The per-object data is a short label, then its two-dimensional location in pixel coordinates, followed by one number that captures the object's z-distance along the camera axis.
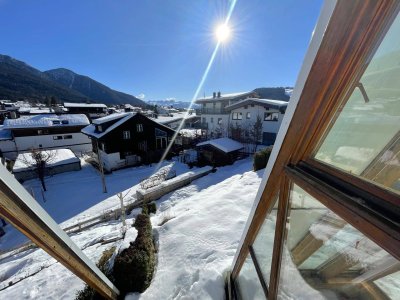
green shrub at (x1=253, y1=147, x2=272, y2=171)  11.17
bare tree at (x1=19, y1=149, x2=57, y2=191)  15.15
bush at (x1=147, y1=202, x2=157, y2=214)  9.82
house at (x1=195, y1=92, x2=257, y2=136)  27.17
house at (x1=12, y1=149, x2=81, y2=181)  17.34
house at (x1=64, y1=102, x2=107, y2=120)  43.69
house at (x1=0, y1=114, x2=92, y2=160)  22.50
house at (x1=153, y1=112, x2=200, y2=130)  35.89
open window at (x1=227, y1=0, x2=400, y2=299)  0.83
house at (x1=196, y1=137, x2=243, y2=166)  18.41
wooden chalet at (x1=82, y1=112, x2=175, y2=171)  19.34
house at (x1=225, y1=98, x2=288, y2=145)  20.97
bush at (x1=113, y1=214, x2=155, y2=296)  3.97
